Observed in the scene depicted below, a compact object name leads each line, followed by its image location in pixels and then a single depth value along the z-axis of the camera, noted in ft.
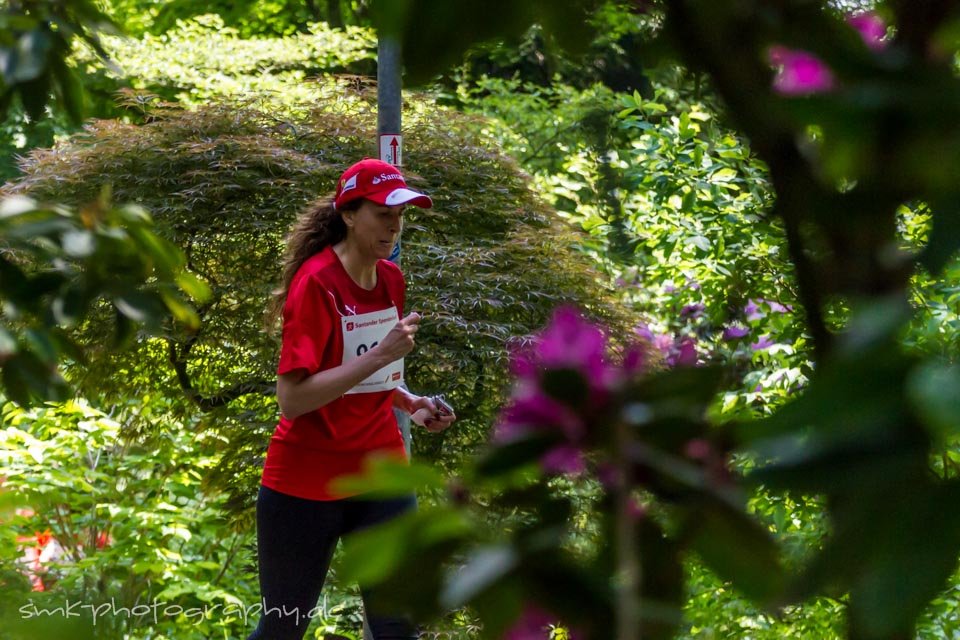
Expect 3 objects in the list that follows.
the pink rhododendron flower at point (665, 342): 42.92
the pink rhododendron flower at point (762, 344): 27.49
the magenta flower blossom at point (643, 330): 34.77
